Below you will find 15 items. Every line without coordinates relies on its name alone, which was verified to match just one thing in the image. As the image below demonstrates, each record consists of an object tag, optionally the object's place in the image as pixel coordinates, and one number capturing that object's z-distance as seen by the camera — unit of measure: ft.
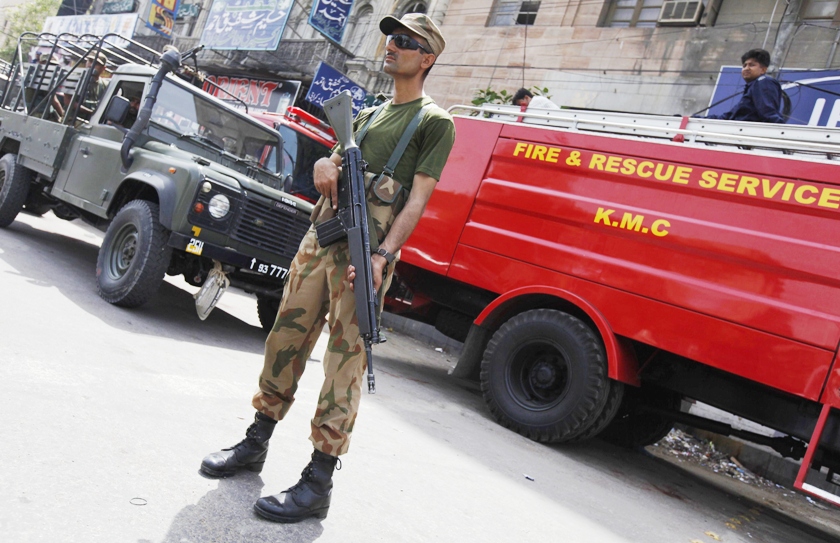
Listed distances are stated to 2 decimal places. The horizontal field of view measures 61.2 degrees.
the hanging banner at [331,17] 57.57
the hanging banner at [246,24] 67.87
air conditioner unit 38.34
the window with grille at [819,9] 34.24
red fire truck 14.83
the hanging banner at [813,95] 30.35
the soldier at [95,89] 22.54
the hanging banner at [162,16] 92.48
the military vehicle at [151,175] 17.21
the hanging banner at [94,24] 92.27
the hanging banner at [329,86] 54.44
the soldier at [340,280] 8.46
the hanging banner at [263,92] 68.28
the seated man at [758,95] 17.99
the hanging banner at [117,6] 103.23
